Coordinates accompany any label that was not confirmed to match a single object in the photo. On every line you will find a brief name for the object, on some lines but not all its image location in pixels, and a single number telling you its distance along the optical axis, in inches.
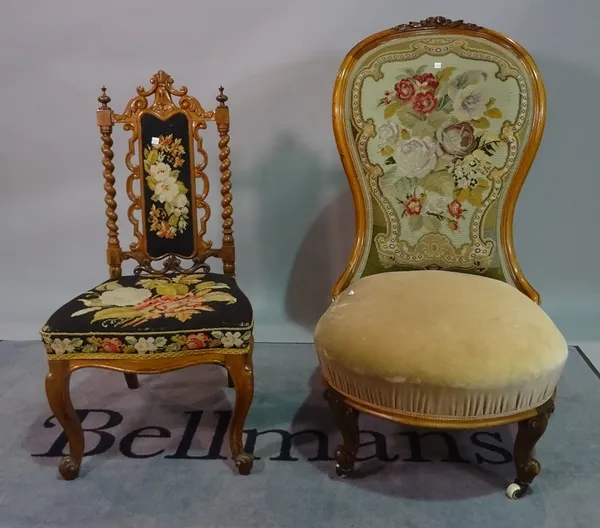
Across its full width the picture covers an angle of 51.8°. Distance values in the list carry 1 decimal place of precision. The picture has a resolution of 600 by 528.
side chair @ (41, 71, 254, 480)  58.9
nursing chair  69.6
